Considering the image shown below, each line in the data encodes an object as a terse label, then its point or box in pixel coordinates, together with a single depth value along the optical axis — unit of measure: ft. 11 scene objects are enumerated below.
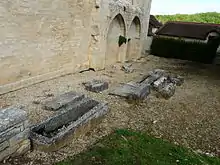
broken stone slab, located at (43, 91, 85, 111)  18.05
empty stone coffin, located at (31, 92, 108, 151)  12.27
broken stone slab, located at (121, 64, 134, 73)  34.00
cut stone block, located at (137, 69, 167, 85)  27.40
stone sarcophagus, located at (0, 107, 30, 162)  10.89
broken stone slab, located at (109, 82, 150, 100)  21.43
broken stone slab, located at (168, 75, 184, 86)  28.68
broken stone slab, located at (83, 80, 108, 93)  23.12
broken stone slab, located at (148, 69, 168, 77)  30.86
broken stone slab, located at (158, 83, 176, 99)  23.23
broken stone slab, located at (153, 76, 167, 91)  25.12
